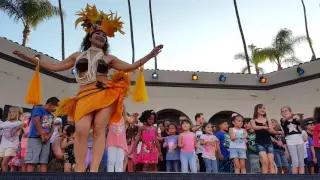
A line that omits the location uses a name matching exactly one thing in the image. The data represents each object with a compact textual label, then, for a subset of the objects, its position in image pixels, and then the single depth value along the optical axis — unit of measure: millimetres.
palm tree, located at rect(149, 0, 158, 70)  21133
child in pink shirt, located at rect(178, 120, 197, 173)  6061
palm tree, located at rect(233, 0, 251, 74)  20219
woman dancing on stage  2945
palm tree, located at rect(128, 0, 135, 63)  21569
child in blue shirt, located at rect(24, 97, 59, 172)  4672
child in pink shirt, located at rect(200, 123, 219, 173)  6473
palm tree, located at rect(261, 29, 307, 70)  21078
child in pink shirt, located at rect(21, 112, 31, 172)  5926
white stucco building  13328
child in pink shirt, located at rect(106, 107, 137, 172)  4664
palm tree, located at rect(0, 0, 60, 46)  15516
